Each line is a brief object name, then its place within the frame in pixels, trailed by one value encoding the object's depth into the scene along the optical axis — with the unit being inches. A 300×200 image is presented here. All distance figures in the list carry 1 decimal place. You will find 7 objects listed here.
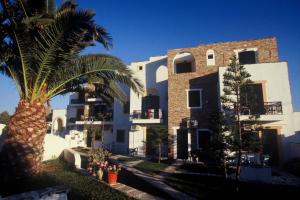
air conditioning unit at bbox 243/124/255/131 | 405.1
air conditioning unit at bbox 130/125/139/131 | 860.0
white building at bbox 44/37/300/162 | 605.1
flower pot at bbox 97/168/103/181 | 413.8
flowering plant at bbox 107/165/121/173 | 391.3
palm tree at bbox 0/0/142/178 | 299.3
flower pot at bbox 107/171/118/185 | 386.6
